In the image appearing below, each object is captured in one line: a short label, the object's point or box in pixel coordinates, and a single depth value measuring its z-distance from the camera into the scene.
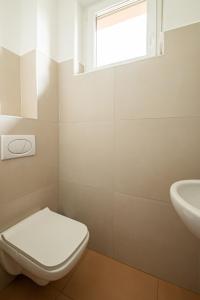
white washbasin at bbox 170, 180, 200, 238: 0.47
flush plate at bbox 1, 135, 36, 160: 0.96
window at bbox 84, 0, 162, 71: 1.13
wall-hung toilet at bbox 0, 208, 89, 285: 0.75
